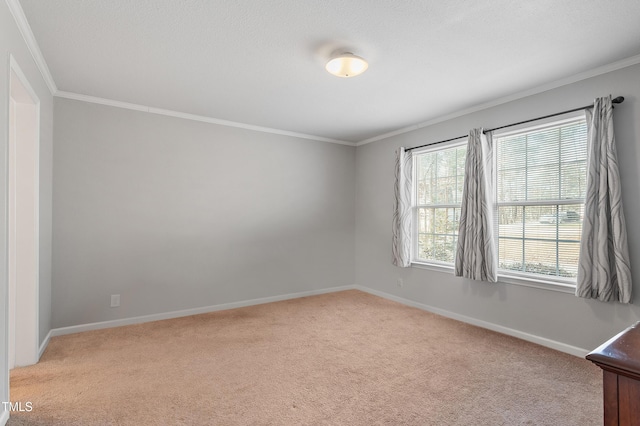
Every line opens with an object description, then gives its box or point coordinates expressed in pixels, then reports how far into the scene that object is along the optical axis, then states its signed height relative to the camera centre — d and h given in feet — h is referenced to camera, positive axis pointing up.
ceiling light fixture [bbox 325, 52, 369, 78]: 8.11 +3.72
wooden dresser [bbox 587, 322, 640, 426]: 2.99 -1.54
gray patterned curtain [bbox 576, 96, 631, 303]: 8.40 -0.25
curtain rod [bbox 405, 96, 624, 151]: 8.63 +3.00
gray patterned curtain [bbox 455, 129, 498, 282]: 11.30 -0.07
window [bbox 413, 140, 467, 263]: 13.35 +0.63
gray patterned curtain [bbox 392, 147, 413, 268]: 14.67 +0.16
